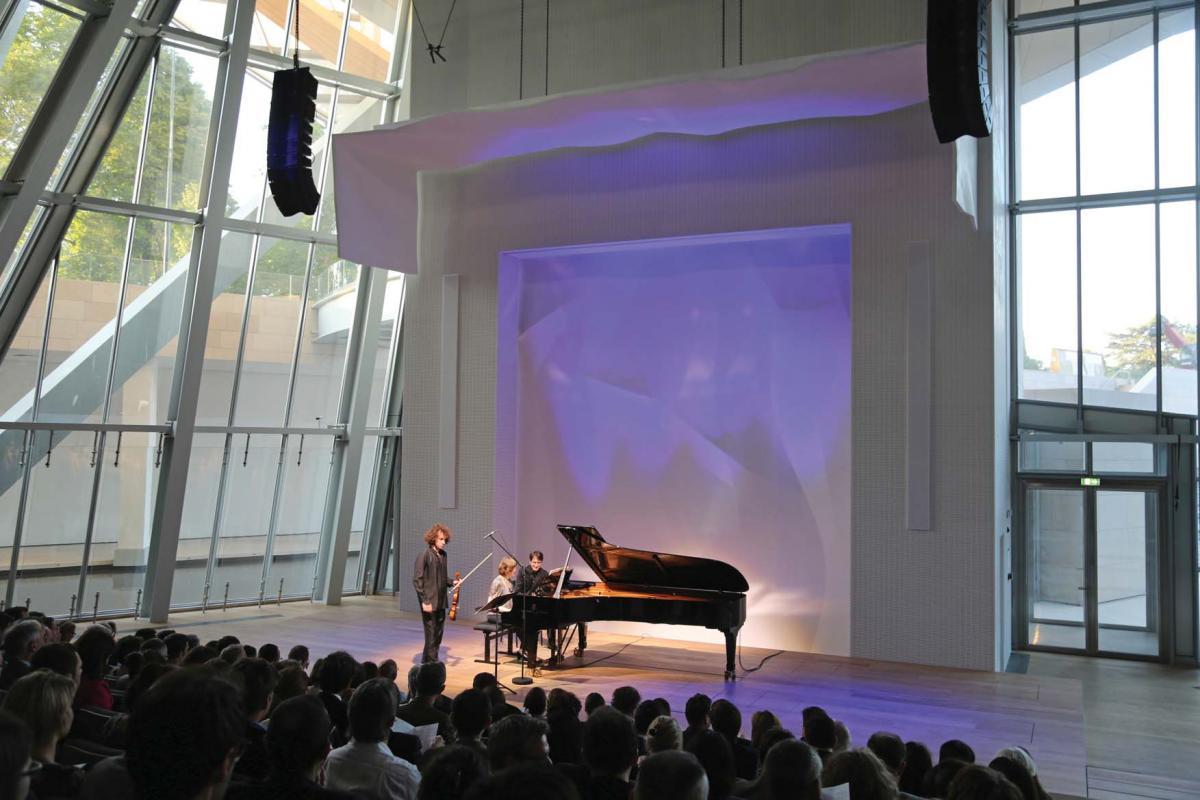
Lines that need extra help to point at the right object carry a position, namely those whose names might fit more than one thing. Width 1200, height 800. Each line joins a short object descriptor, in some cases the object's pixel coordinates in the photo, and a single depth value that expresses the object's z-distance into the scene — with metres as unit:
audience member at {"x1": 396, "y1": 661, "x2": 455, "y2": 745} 4.93
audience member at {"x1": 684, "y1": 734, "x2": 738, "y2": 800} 3.62
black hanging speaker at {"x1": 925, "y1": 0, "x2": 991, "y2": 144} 6.25
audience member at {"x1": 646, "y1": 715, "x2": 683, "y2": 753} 4.15
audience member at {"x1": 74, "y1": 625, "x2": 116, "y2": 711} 4.85
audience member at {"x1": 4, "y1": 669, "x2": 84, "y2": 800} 2.97
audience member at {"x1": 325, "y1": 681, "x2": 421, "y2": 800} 3.37
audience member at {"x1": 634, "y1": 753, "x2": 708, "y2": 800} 2.26
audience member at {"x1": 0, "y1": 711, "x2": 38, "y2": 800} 2.01
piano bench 9.46
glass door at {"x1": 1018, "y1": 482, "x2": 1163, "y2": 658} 11.45
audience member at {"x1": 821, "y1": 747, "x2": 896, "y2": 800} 3.31
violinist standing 9.47
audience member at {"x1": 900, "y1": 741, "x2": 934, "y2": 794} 4.24
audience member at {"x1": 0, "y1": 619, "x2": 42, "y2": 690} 4.87
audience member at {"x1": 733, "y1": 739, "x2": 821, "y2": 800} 2.92
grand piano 9.19
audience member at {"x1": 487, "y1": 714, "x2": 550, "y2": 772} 3.08
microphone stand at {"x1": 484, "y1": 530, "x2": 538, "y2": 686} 9.12
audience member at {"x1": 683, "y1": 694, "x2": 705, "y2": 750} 4.86
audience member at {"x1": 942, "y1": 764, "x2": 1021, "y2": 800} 2.88
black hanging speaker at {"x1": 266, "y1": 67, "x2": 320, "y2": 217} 8.33
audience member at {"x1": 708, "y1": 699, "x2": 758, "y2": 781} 4.39
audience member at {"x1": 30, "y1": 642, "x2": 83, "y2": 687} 4.21
